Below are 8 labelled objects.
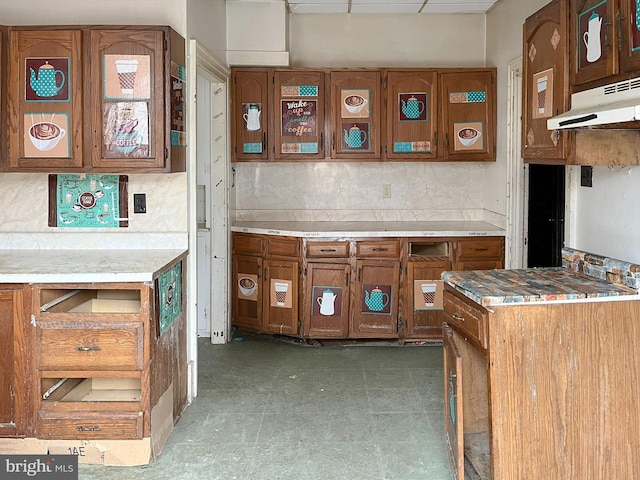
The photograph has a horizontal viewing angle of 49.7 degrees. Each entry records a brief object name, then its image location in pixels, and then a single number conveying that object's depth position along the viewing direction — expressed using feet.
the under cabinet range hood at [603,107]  7.37
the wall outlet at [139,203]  13.05
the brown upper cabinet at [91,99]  11.64
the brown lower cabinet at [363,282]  17.47
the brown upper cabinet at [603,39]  7.93
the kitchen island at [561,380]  8.33
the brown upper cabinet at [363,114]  18.16
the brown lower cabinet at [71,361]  10.48
